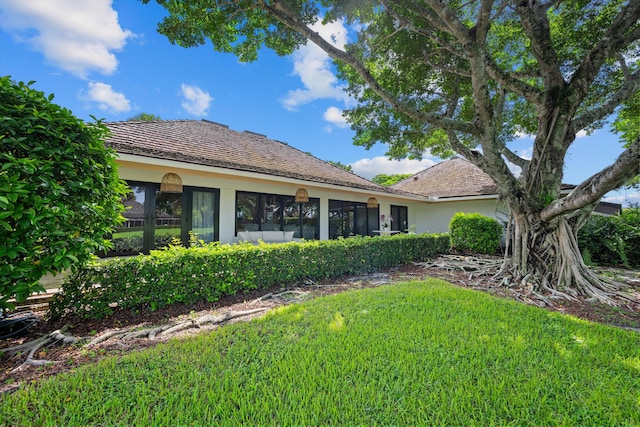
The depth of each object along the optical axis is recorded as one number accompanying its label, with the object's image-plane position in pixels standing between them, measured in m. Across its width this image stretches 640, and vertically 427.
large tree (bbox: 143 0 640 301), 5.53
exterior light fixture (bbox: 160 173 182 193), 7.31
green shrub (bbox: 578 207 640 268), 8.70
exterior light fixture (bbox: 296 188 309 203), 10.45
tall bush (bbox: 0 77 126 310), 2.71
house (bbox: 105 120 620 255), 7.11
